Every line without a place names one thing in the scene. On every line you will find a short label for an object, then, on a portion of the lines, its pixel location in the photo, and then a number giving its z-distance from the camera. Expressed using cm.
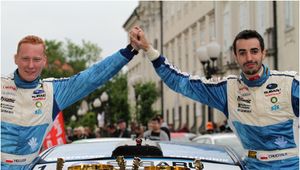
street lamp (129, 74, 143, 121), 3391
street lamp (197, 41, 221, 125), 2117
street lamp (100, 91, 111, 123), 4200
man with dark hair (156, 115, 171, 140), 1564
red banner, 1555
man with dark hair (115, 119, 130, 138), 2208
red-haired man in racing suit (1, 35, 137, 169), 508
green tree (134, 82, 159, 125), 3928
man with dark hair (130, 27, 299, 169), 500
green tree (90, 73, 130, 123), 4656
